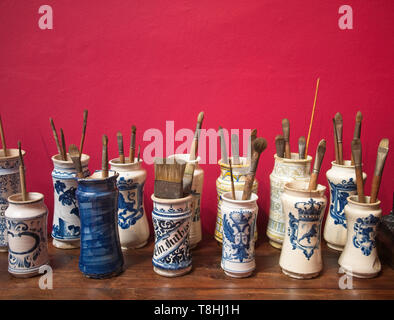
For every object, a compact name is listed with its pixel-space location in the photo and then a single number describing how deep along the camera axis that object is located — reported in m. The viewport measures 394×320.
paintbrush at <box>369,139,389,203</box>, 0.96
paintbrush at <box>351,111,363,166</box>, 1.10
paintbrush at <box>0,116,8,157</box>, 1.12
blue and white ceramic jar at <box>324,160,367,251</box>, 1.07
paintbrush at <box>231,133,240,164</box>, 1.11
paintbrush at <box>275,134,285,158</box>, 1.10
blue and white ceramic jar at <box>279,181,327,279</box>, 0.94
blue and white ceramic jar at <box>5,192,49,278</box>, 0.96
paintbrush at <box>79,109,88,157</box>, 1.04
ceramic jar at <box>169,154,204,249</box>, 1.12
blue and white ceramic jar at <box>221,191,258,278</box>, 0.94
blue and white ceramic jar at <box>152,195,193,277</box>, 0.95
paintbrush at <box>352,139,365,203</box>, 0.96
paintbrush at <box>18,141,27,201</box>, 0.98
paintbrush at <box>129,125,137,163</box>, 1.11
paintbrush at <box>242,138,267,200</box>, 0.95
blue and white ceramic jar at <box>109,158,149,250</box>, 1.09
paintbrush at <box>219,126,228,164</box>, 1.11
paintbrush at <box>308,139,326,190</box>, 0.95
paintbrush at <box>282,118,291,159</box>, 1.12
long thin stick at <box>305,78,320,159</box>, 1.13
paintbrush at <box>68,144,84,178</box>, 0.97
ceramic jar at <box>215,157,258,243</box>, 1.09
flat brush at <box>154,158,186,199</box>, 0.96
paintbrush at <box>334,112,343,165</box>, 1.10
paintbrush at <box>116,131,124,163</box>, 1.12
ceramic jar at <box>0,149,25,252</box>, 1.09
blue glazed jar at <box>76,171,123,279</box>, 0.94
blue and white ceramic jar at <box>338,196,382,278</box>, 0.94
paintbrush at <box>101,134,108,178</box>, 0.98
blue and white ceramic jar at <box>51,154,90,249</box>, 1.09
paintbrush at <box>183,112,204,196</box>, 1.02
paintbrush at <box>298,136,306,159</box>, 1.09
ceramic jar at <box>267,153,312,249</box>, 1.08
